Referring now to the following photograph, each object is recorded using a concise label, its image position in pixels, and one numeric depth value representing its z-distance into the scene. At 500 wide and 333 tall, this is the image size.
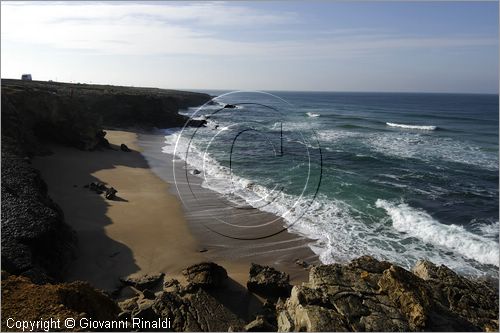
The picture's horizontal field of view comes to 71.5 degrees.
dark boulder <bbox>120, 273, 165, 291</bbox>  10.40
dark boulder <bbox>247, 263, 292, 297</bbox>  10.09
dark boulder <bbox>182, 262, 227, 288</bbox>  10.02
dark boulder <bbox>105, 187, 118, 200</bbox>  17.66
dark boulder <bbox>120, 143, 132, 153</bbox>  30.31
